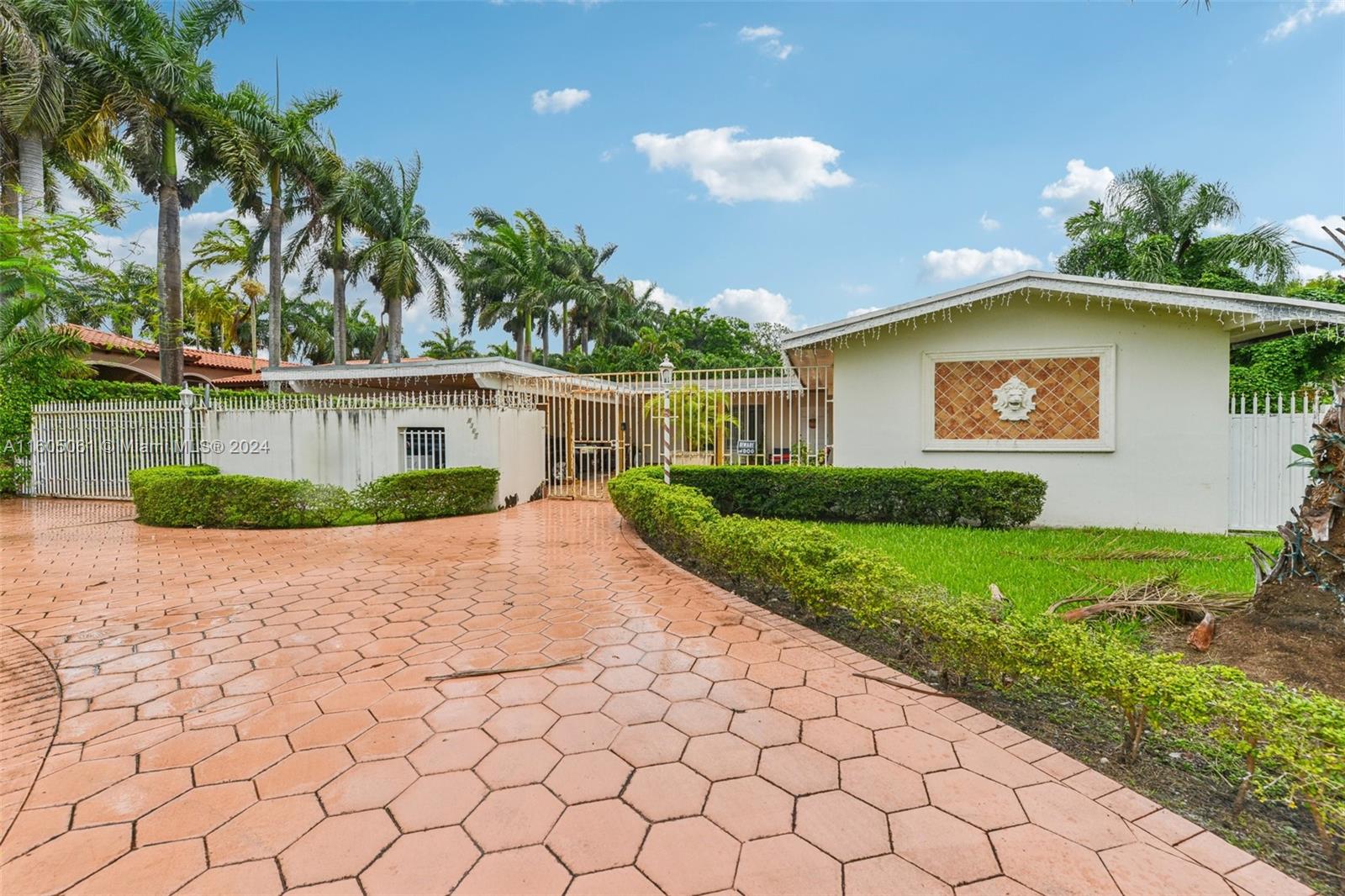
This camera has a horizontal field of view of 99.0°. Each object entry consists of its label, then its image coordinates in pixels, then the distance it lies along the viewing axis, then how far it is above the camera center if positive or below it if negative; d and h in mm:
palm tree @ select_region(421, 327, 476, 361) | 38156 +5906
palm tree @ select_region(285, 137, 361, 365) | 21094 +7922
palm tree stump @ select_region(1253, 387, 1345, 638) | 3156 -725
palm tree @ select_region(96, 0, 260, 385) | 13609 +8334
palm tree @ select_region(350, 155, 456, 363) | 22656 +7848
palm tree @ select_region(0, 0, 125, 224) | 11742 +7490
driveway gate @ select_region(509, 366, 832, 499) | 10883 +244
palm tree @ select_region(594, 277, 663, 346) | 33156 +7243
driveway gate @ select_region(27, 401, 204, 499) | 10781 -152
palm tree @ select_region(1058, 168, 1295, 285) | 16438 +6242
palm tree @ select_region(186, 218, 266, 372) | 21602 +7229
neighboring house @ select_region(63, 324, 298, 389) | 18438 +2687
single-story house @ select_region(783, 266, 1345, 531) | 7473 +628
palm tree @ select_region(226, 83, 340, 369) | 16891 +9119
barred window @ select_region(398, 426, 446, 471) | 10125 -237
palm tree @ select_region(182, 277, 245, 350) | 24094 +5640
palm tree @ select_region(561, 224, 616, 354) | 31484 +9239
